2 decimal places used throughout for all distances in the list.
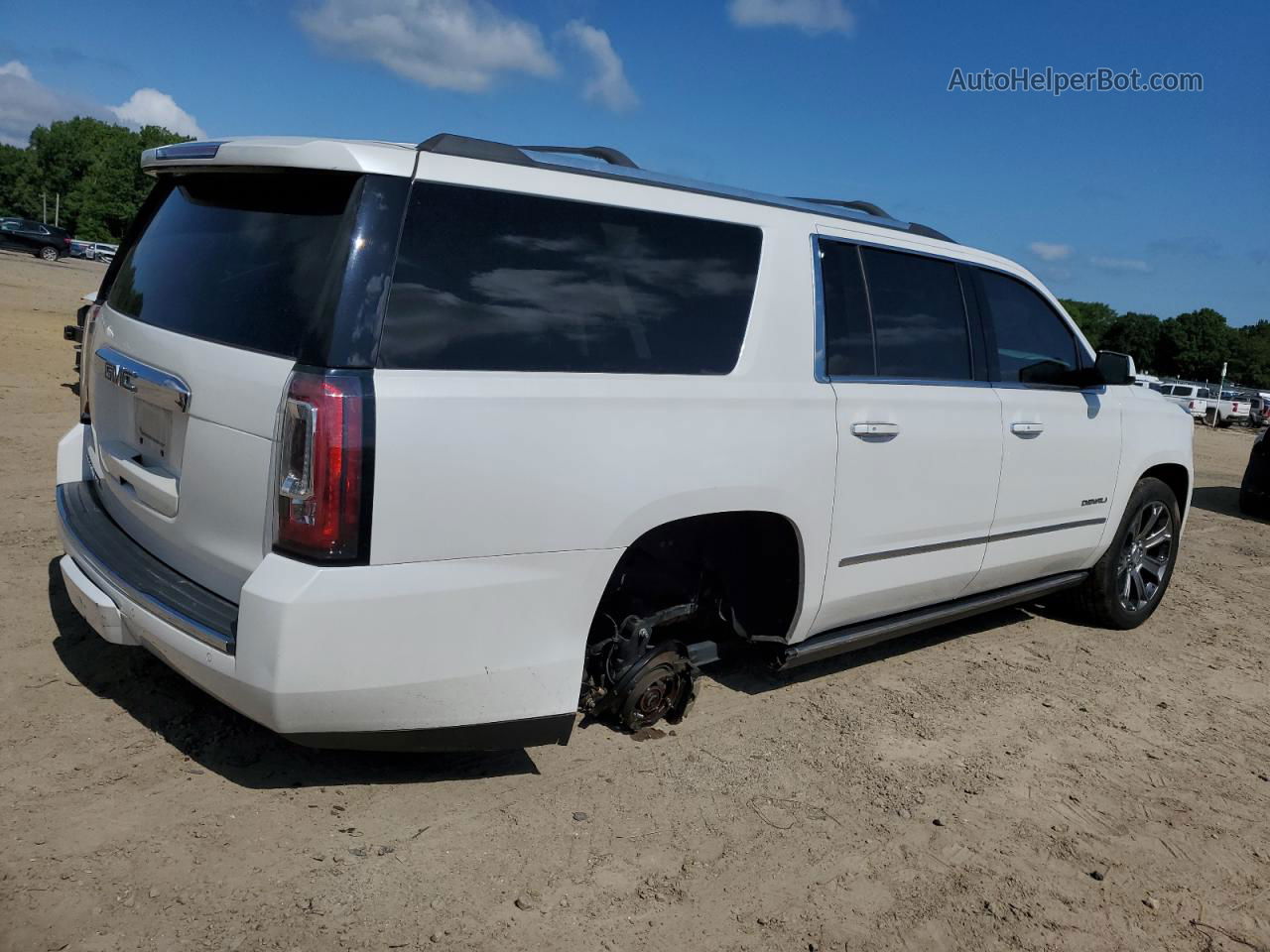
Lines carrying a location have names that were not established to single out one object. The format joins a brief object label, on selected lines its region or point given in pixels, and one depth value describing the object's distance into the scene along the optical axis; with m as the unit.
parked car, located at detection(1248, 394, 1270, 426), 36.28
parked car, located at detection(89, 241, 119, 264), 58.08
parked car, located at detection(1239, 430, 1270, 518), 10.66
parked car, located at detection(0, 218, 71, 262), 42.91
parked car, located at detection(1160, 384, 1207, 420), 36.34
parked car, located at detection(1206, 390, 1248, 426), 35.91
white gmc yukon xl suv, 2.66
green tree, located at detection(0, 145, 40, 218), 112.38
